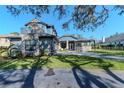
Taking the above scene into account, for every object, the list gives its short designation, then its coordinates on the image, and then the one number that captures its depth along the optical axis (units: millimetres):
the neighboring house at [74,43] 12849
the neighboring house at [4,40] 13029
